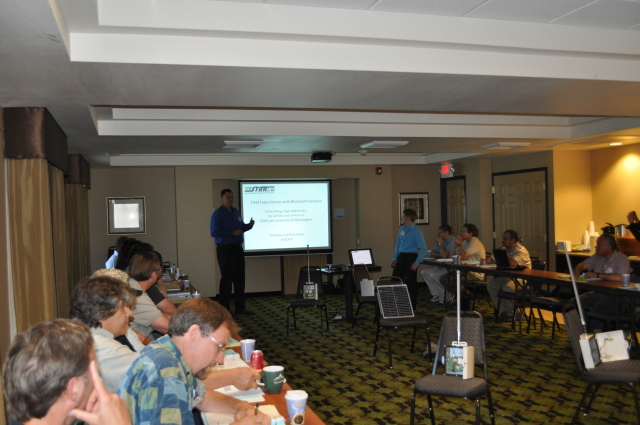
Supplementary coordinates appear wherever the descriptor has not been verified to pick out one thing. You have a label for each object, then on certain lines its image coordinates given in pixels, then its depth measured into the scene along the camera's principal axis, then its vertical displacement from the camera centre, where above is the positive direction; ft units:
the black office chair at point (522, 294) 24.05 -3.81
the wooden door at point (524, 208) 31.68 -0.07
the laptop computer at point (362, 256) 28.84 -2.32
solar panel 19.62 -3.15
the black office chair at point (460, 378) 11.62 -3.64
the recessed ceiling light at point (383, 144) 25.62 +3.07
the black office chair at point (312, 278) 26.27 -3.05
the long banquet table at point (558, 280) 18.02 -2.72
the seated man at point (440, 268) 32.35 -3.48
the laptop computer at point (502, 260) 25.00 -2.33
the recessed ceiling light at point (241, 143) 23.90 +3.03
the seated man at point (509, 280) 25.74 -3.47
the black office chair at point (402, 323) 18.84 -3.77
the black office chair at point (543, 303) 22.11 -3.85
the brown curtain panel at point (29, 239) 14.15 -0.49
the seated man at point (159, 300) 15.02 -2.22
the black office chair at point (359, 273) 26.64 -2.92
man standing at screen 30.50 -1.70
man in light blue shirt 27.61 -2.16
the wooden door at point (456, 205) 37.55 +0.26
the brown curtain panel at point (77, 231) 23.77 -0.58
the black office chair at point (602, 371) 12.09 -3.66
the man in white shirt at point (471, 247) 29.17 -2.00
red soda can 10.11 -2.61
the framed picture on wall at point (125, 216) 33.94 +0.10
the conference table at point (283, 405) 7.73 -2.82
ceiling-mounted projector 29.81 +2.95
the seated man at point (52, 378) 4.40 -1.24
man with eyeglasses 6.28 -1.82
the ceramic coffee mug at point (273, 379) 8.77 -2.56
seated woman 8.19 -1.66
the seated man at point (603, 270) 21.06 -2.51
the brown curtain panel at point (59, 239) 17.42 -0.61
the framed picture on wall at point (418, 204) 39.06 +0.41
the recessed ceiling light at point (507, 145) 27.50 +3.07
